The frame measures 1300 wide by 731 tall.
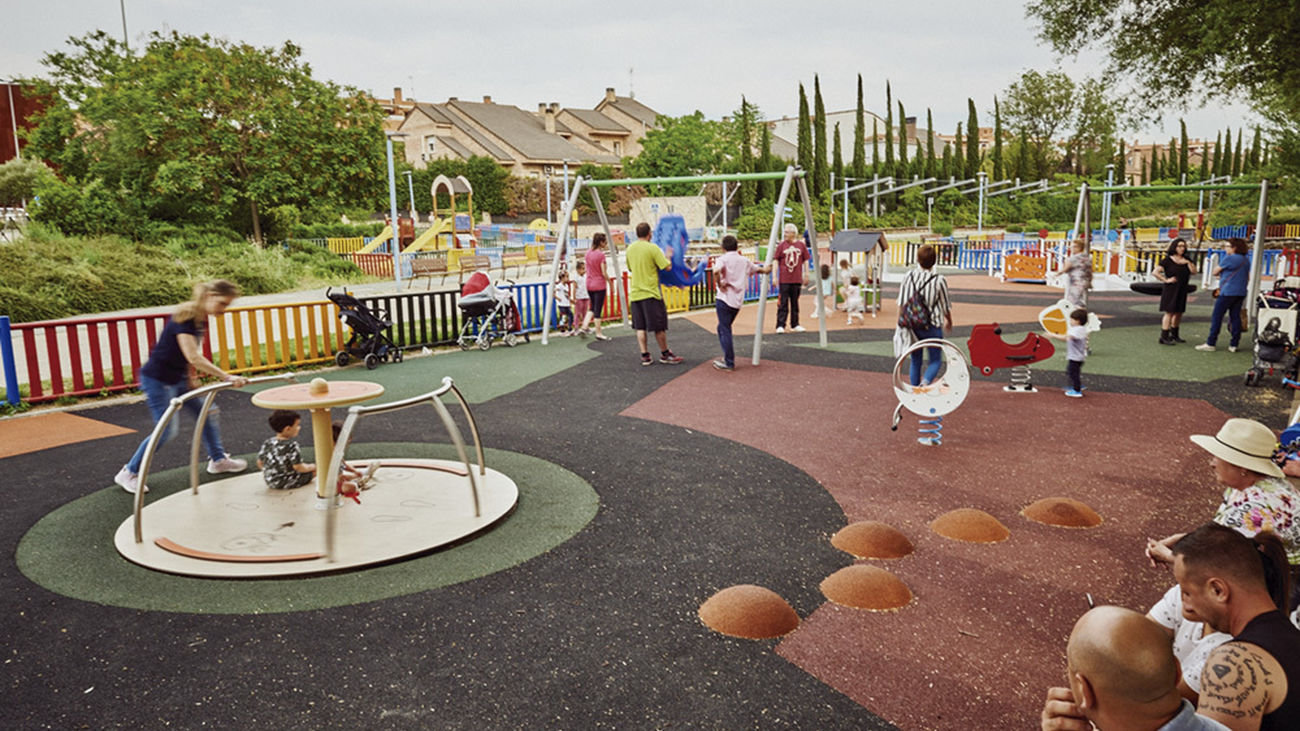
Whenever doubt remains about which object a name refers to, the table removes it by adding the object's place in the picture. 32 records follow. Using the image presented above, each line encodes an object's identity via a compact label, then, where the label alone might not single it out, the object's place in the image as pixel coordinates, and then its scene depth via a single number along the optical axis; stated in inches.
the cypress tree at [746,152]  2042.3
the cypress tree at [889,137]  2411.7
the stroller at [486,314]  530.0
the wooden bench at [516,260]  1241.1
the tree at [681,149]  2124.8
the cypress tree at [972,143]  2674.7
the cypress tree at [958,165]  2625.5
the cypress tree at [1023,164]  2837.4
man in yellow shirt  429.4
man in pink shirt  423.2
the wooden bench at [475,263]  1028.5
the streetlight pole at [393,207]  854.7
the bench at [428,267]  1000.2
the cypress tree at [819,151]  2258.9
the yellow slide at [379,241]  1366.9
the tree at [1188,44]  461.7
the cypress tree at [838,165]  2386.8
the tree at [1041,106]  3011.8
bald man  72.0
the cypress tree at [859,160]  2370.8
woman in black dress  490.9
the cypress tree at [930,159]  2512.1
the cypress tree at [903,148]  2476.9
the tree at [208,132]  1096.8
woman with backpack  311.3
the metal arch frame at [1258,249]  564.4
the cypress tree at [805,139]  2244.1
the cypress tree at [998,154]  2682.1
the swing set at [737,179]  454.6
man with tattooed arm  79.6
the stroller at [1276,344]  370.3
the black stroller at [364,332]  459.5
